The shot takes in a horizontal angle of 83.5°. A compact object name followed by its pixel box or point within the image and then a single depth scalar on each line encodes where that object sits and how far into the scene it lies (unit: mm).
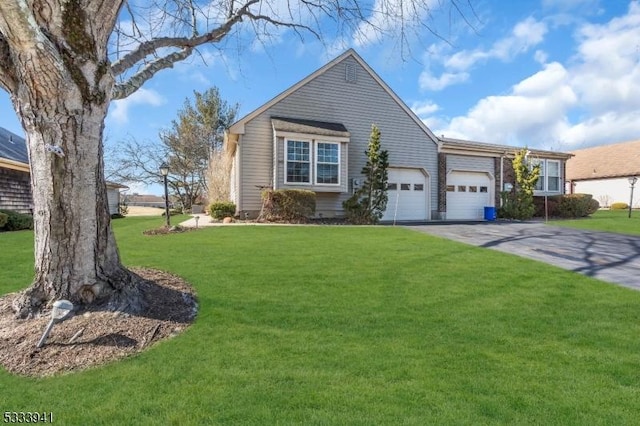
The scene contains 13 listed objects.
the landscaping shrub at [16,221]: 13070
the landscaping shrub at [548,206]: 18328
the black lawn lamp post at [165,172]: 12824
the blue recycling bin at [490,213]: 17672
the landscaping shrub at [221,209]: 14008
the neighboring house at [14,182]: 14664
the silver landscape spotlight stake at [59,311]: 2980
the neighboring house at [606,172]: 28656
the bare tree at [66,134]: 3254
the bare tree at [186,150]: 28812
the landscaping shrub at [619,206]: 26734
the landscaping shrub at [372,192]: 14352
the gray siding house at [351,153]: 14258
